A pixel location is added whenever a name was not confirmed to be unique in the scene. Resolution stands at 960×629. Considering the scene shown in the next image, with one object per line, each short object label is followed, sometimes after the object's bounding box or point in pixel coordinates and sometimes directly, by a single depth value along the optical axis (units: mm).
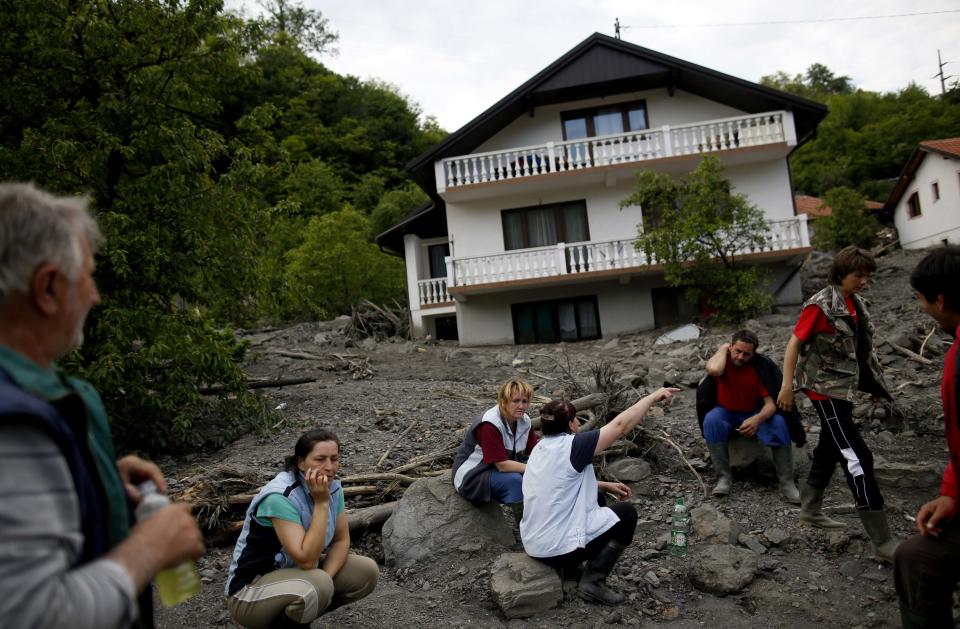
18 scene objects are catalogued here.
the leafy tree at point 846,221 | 24703
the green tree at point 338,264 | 19688
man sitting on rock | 5086
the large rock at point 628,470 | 5672
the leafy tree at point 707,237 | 14508
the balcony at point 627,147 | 16797
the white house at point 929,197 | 23797
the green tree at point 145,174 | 6836
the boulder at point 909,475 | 5027
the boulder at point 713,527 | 4457
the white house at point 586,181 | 16969
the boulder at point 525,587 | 3764
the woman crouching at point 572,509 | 3787
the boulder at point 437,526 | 4598
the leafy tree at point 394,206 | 26859
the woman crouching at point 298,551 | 3064
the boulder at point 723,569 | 3900
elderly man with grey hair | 1146
